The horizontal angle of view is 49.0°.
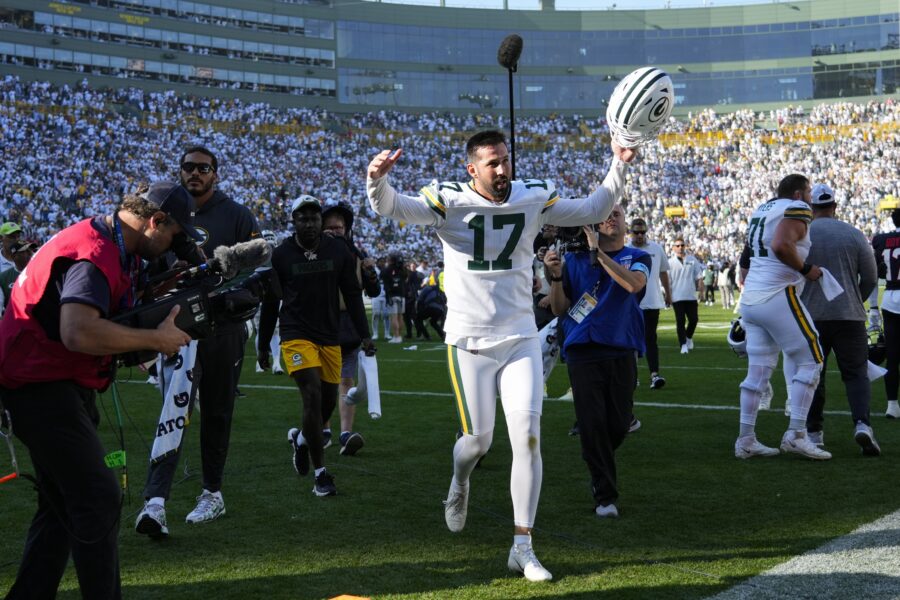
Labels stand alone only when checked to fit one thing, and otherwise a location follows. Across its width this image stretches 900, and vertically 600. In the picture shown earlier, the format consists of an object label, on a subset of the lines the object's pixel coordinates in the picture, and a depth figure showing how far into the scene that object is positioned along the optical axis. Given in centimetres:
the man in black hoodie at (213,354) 592
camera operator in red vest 363
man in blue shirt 607
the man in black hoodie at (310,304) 699
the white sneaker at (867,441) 745
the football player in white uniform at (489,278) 507
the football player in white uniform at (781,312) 727
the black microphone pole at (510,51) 1006
